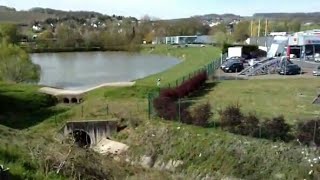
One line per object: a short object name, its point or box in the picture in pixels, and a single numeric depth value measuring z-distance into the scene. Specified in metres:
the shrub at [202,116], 15.94
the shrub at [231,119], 15.09
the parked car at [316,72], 30.39
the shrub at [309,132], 13.59
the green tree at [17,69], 34.02
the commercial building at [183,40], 92.94
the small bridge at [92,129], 17.06
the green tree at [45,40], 86.16
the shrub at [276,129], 14.29
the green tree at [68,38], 86.83
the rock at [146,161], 14.55
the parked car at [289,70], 31.47
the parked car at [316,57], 39.89
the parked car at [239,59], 37.93
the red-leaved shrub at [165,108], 16.93
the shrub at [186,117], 16.34
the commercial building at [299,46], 42.66
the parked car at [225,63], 34.86
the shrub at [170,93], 19.34
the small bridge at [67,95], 23.62
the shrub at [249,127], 14.71
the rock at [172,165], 14.18
